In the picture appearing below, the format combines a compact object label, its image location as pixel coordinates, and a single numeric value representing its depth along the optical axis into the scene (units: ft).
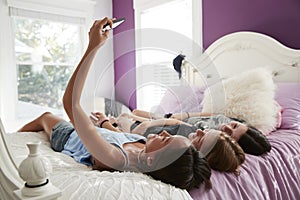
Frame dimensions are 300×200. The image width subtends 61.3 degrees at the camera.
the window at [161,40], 4.42
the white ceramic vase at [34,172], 1.79
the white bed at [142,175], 2.23
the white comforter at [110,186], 2.27
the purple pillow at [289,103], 5.04
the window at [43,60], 10.06
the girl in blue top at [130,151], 2.75
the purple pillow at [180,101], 5.54
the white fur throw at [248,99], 4.87
